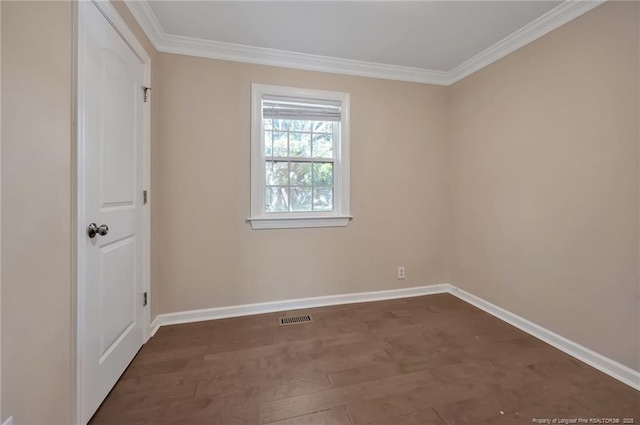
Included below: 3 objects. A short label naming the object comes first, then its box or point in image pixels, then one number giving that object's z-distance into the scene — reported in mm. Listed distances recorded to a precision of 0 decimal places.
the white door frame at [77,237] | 1148
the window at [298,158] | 2389
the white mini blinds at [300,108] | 2438
